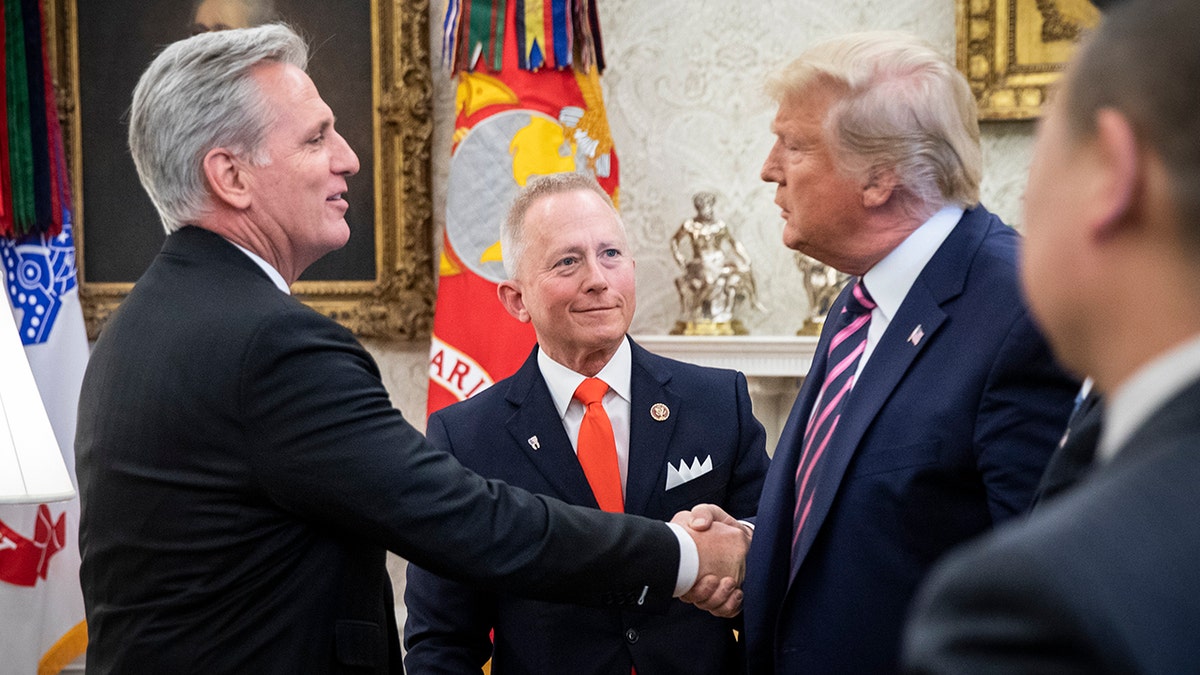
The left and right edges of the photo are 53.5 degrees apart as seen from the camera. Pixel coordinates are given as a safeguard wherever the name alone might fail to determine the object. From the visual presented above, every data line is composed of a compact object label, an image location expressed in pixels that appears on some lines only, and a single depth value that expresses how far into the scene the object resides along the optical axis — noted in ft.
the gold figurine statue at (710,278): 15.40
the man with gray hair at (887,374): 5.72
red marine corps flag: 14.53
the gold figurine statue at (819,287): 15.26
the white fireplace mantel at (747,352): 15.10
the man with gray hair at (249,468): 6.24
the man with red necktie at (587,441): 7.58
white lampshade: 6.80
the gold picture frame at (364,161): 16.49
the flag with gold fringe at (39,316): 13.91
